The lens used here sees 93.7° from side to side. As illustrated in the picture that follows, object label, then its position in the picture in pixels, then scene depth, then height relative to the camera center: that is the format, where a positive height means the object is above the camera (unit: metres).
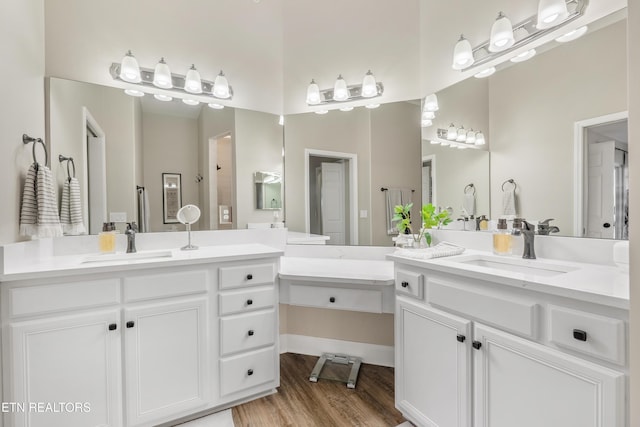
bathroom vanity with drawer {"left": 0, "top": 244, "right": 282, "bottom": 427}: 1.33 -0.65
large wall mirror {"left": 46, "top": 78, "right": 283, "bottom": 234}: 1.91 +0.44
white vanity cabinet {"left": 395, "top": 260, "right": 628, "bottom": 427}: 0.93 -0.56
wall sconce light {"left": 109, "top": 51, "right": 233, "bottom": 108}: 2.02 +0.95
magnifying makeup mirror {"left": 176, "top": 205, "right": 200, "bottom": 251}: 2.16 -0.02
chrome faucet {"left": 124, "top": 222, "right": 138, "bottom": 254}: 1.91 -0.17
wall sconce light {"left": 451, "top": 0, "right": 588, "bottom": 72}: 1.44 +0.95
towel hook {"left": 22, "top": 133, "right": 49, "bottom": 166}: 1.55 +0.39
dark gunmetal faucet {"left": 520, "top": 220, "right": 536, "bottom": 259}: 1.50 -0.15
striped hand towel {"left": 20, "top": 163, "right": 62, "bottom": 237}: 1.50 +0.04
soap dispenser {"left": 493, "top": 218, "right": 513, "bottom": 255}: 1.62 -0.16
